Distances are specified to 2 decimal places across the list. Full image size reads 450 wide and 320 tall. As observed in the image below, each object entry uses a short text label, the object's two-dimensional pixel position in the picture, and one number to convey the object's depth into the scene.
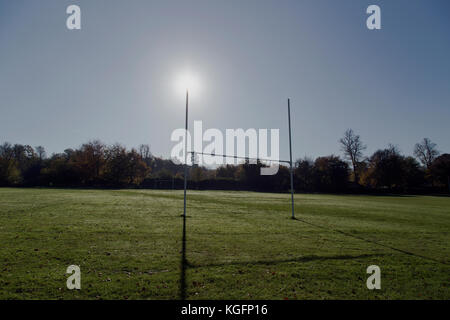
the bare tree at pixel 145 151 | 103.96
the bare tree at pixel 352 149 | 81.69
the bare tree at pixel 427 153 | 88.81
